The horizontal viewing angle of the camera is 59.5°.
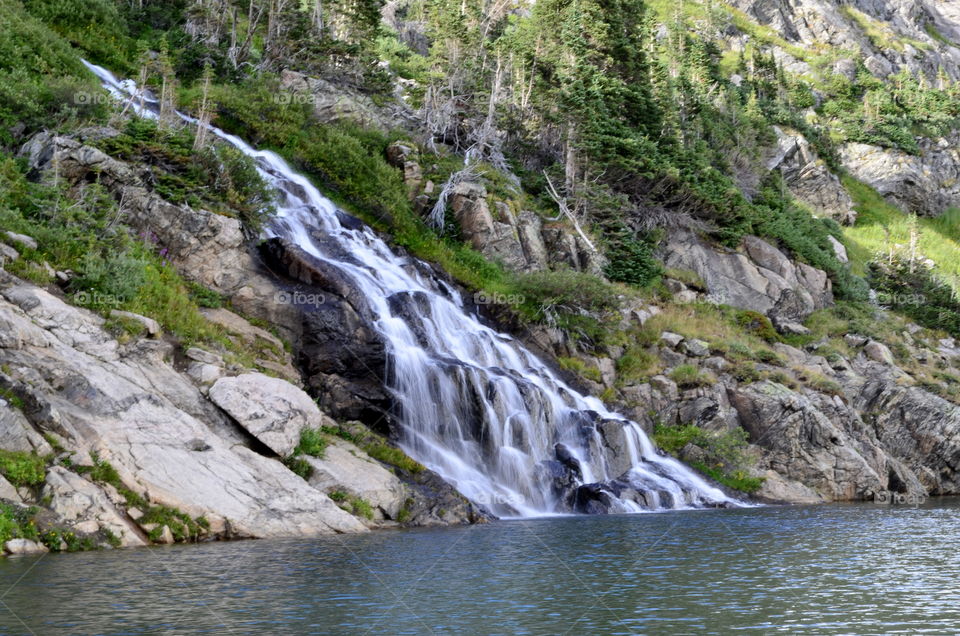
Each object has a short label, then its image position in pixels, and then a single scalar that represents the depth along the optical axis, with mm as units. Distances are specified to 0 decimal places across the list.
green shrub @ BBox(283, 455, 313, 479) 23600
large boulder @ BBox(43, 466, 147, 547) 18000
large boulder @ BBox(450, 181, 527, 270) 45688
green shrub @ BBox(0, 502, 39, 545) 16719
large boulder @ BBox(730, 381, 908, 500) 37344
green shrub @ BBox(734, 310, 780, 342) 50500
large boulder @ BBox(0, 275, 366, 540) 19500
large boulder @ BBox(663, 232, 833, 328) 54562
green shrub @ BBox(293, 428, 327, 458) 24469
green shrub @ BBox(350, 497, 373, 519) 23672
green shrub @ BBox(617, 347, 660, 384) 41375
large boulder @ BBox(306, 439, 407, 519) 24000
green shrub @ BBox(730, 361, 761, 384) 40969
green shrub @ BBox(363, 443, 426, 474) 27266
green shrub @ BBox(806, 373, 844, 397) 42000
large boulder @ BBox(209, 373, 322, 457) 23734
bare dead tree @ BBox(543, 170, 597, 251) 49850
